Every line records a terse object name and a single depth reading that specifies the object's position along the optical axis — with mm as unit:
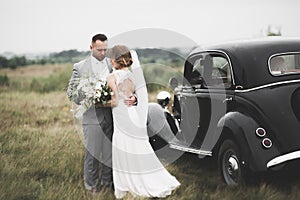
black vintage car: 5430
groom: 5758
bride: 5660
